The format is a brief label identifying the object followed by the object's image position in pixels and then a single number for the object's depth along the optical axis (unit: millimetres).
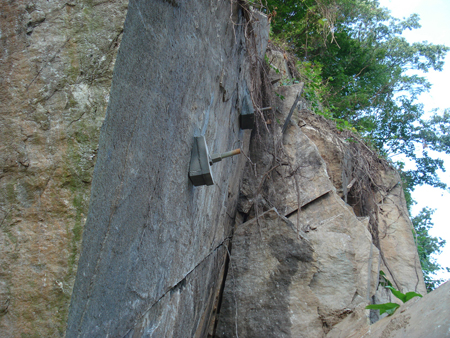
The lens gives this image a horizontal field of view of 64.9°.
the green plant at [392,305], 2383
